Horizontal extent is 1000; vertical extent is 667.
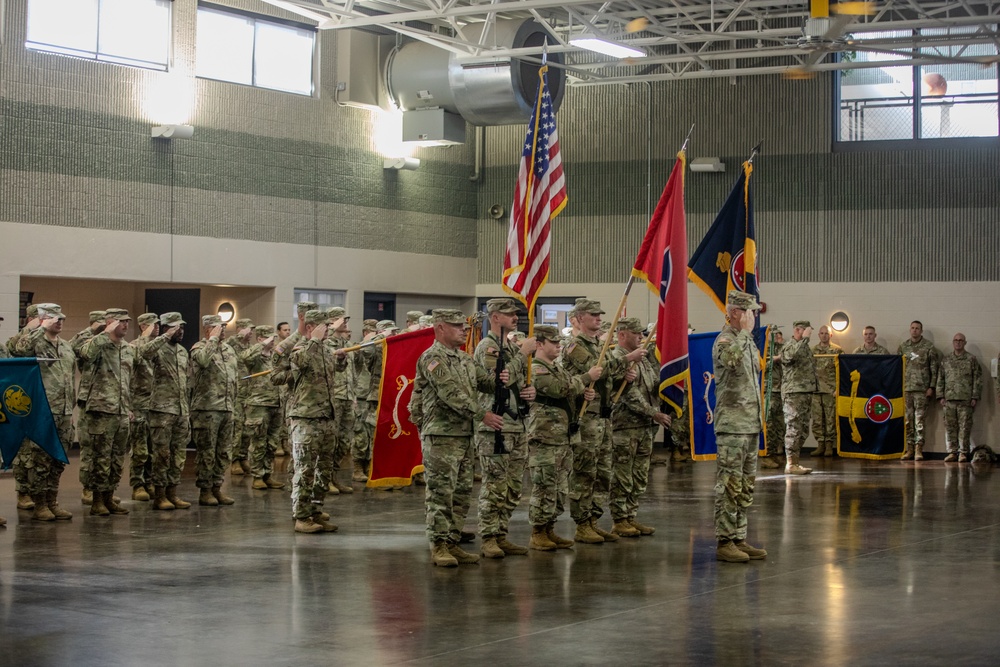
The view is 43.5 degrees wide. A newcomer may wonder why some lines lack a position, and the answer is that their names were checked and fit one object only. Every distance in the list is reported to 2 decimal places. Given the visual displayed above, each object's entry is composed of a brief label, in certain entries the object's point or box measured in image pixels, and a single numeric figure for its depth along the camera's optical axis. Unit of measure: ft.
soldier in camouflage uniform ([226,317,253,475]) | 50.06
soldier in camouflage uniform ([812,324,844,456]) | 63.98
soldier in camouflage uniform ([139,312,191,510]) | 38.73
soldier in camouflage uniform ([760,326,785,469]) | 54.80
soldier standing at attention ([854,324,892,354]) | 62.95
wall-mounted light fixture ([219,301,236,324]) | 61.26
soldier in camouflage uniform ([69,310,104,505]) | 37.96
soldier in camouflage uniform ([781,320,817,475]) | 53.16
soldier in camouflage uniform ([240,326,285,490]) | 46.01
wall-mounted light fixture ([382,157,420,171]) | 65.87
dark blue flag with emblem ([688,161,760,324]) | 34.01
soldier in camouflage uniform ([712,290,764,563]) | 29.22
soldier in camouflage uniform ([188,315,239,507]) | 40.60
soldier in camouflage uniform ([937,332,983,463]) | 60.29
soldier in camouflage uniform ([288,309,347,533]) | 33.71
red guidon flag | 37.27
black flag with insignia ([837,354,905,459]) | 59.41
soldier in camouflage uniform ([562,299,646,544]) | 31.53
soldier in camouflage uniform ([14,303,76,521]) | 36.63
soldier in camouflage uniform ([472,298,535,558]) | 29.35
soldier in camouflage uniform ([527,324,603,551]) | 30.19
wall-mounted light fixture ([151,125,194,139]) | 55.52
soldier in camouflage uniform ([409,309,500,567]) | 28.50
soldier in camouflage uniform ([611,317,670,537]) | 33.04
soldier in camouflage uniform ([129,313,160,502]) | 39.01
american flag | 31.01
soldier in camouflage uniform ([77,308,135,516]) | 37.47
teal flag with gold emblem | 33.81
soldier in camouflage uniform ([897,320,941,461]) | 61.36
